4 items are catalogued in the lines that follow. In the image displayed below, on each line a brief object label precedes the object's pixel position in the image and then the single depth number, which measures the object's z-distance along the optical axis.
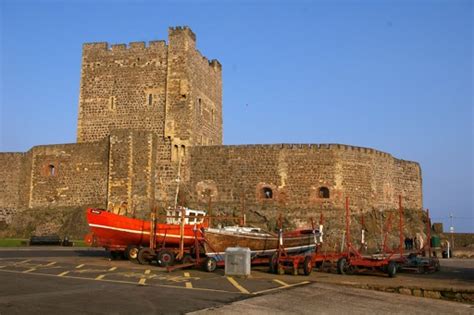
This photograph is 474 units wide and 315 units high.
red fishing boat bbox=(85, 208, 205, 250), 20.56
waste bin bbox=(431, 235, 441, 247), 30.53
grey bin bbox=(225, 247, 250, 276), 16.03
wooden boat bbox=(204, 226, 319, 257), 18.89
